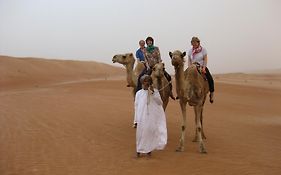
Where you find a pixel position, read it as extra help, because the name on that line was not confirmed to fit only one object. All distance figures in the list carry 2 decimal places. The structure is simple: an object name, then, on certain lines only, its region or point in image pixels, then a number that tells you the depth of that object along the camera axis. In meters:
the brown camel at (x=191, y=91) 9.74
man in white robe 9.09
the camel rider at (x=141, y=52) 12.52
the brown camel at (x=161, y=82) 9.75
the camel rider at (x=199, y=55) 10.80
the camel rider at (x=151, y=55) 11.31
